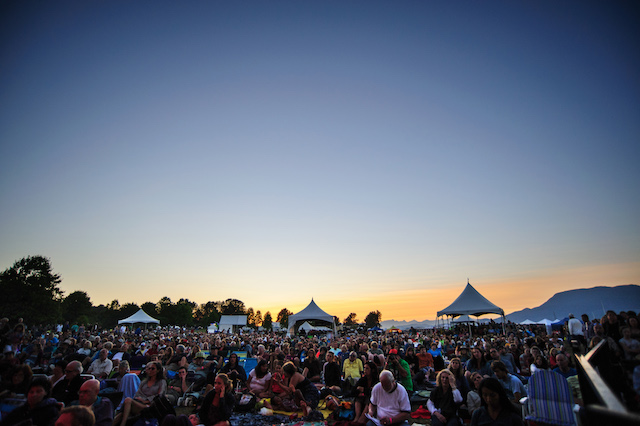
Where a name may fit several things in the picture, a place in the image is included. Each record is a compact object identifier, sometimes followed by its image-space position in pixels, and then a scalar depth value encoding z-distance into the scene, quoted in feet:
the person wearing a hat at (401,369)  29.86
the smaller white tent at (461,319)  107.76
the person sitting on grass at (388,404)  19.17
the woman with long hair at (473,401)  18.38
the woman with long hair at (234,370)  30.73
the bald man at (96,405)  14.42
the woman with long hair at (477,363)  26.85
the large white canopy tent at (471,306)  75.15
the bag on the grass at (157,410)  16.74
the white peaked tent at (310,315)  101.95
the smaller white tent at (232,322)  179.87
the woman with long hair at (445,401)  18.40
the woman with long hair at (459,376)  20.91
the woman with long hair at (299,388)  26.78
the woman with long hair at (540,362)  28.60
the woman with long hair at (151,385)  19.94
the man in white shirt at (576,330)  46.70
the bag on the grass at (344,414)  22.93
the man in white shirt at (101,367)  28.23
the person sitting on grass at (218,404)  19.08
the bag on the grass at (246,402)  26.53
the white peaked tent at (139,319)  114.42
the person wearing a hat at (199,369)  30.60
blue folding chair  15.83
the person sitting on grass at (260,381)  28.40
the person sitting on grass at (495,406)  13.91
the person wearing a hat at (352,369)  32.30
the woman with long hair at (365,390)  21.35
